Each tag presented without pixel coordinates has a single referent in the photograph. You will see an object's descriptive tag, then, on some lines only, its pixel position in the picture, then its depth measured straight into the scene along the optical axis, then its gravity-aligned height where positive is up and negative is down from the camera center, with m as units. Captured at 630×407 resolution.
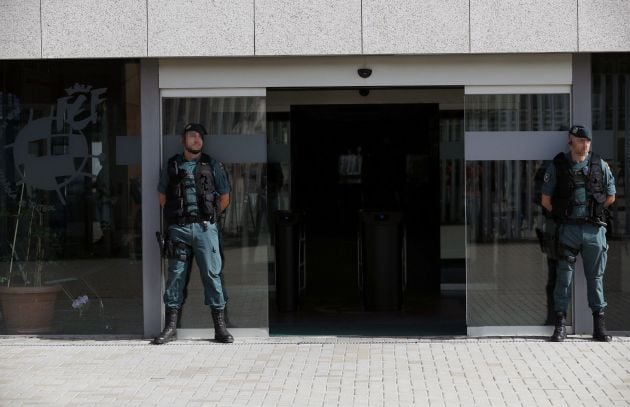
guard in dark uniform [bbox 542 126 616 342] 9.80 -0.32
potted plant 10.50 -0.87
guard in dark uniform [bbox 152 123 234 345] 9.94 -0.33
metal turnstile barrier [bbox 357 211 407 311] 12.27 -0.90
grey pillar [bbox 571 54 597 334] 10.22 +0.61
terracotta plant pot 10.50 -1.19
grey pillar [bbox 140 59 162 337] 10.30 +0.15
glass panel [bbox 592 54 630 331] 10.23 +0.47
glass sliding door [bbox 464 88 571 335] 10.23 -0.16
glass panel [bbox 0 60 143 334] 10.38 -0.06
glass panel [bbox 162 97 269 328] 10.31 -0.06
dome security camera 10.21 +1.04
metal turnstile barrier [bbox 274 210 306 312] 12.20 -0.85
